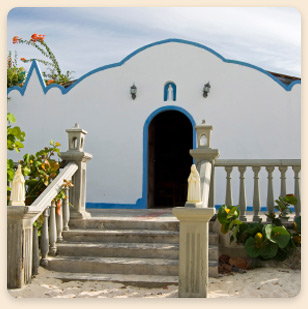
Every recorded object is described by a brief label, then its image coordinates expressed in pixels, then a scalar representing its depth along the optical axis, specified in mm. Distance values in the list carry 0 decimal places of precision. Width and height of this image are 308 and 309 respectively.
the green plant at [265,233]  5148
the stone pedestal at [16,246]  4535
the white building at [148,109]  8117
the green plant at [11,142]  4980
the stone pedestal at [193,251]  4215
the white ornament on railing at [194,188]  4305
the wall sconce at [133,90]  8453
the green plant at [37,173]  5449
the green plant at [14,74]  9445
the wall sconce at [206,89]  8255
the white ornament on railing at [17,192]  4570
